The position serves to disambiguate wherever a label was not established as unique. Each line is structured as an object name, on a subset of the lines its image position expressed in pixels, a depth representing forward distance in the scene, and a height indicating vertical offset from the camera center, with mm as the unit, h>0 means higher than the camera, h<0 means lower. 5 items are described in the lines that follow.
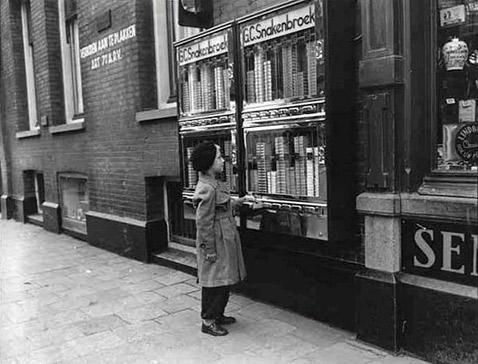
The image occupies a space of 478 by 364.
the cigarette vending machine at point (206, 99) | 4957 +517
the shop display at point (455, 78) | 3688 +440
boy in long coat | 4422 -794
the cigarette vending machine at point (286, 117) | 4109 +242
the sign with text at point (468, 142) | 3713 -28
